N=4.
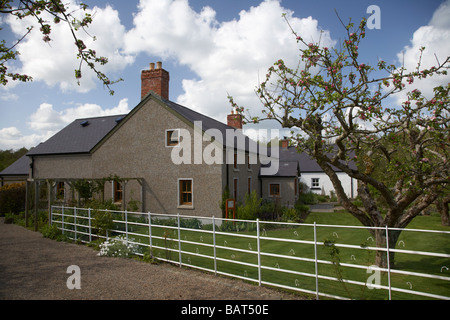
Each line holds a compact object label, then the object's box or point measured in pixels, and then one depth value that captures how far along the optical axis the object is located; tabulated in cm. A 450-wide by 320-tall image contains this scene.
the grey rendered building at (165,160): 1697
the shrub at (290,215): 1805
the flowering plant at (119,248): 979
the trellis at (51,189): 1500
